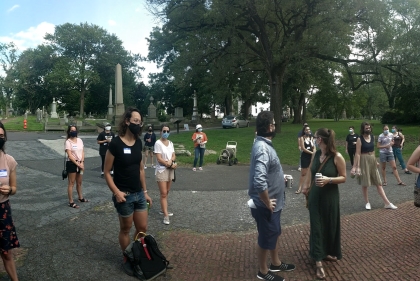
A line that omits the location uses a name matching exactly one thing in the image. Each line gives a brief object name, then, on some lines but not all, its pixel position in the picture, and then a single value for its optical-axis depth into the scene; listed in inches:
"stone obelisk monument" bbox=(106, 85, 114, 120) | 1791.1
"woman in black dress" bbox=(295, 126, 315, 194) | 356.2
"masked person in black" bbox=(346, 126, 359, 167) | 473.7
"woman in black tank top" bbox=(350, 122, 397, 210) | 287.8
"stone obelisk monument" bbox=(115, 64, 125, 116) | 1307.8
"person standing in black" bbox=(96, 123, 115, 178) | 427.2
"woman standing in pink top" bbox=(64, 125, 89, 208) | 286.6
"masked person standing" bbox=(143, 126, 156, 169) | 550.0
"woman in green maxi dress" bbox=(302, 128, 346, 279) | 171.0
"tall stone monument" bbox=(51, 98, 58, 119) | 1850.9
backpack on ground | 167.4
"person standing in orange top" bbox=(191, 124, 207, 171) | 498.0
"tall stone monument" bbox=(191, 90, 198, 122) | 1794.5
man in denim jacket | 154.0
